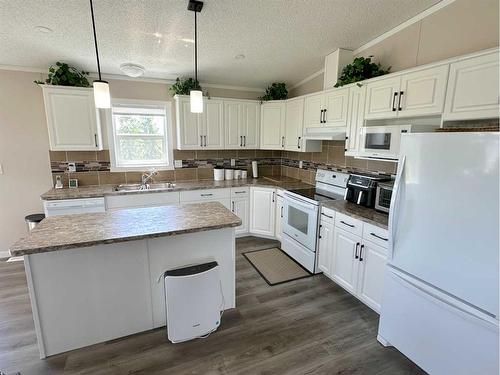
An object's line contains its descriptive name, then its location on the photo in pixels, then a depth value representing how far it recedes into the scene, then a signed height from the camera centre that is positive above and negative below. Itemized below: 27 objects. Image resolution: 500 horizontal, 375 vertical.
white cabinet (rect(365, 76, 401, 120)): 2.38 +0.50
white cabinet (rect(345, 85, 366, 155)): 2.71 +0.34
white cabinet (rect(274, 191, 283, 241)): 3.75 -1.05
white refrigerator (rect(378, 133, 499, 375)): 1.34 -0.64
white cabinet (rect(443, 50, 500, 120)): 1.67 +0.43
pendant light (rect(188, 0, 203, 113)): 2.10 +0.43
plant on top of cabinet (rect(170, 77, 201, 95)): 3.64 +0.87
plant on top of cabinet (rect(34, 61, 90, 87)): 3.05 +0.84
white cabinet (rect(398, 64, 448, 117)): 2.00 +0.48
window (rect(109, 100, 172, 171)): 3.71 +0.15
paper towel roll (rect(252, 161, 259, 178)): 4.47 -0.42
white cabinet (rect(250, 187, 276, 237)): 3.89 -1.01
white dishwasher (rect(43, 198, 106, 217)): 3.01 -0.76
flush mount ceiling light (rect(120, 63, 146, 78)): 2.92 +0.90
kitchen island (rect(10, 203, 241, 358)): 1.72 -0.91
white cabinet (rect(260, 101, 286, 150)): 4.05 +0.36
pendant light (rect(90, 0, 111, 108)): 1.72 +0.36
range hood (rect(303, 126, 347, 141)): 3.04 +0.19
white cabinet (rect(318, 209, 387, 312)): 2.22 -1.08
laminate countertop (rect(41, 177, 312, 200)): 3.10 -0.60
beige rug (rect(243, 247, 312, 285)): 2.95 -1.52
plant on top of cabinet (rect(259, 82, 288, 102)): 4.12 +0.90
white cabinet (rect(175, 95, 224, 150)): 3.73 +0.31
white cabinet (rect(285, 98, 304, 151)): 3.69 +0.36
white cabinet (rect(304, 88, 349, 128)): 2.95 +0.50
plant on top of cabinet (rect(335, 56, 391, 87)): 2.72 +0.85
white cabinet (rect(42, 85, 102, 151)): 3.07 +0.33
